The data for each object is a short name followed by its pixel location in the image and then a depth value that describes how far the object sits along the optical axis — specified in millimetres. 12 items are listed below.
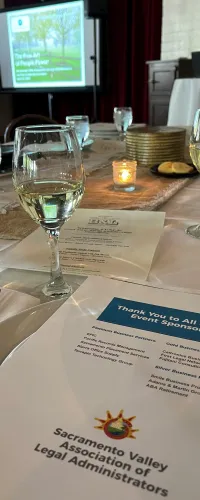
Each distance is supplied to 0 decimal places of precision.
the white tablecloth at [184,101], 2271
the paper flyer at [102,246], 497
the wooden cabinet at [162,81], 3182
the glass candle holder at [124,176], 851
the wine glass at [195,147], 625
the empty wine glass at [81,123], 1166
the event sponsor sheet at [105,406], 228
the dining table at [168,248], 467
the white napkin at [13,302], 408
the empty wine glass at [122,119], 1439
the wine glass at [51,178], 439
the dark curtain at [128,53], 3521
